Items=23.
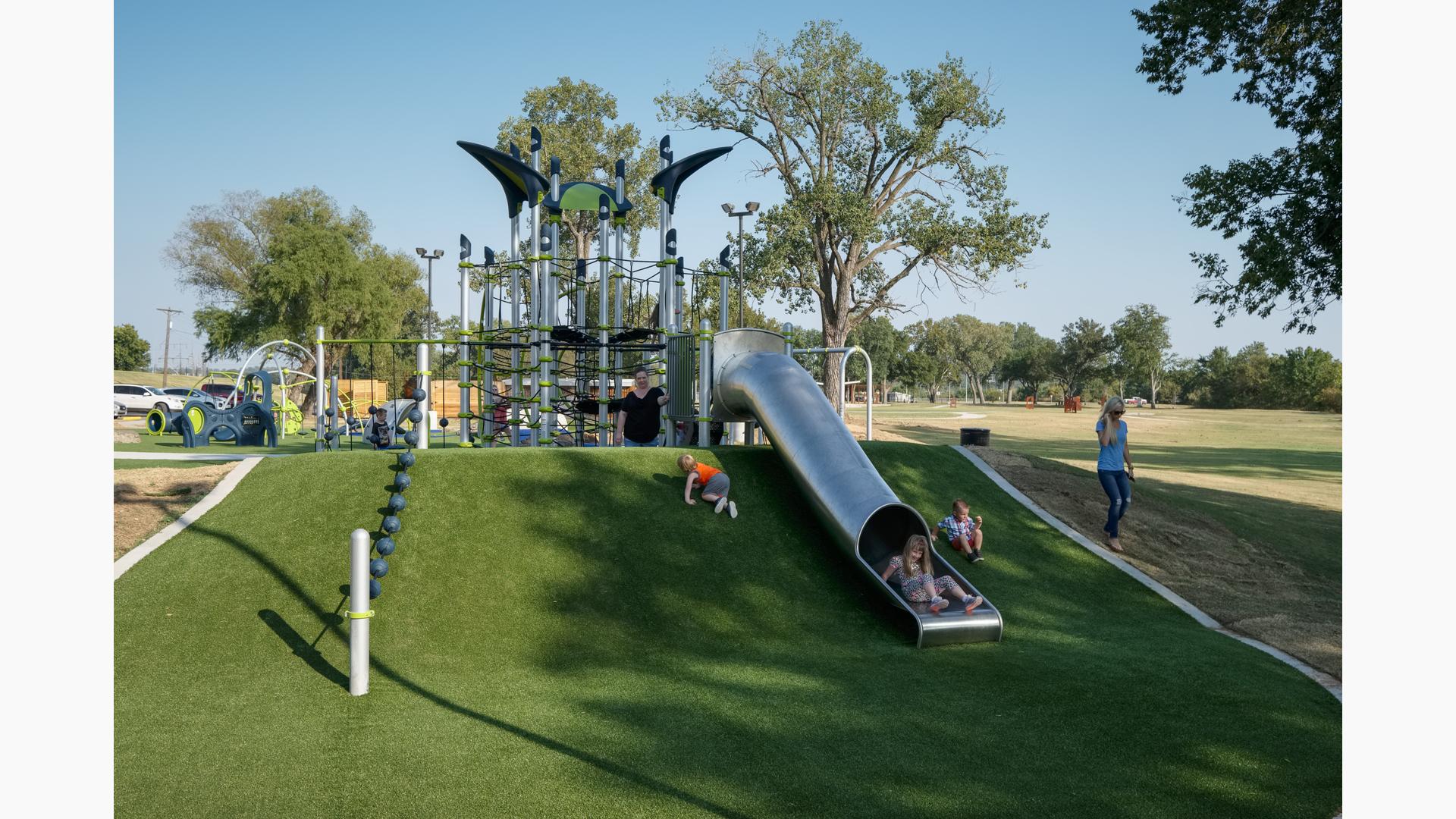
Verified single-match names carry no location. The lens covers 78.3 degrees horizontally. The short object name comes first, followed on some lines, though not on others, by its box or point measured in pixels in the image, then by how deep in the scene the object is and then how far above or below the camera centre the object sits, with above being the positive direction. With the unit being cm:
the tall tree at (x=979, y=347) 11038 +729
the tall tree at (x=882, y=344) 9150 +632
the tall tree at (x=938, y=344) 10638 +746
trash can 1822 -66
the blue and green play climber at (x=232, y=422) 1914 -40
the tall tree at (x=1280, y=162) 1560 +435
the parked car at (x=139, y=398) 4056 +25
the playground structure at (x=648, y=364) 1011 +48
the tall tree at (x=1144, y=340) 8794 +648
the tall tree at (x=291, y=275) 4175 +636
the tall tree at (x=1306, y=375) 7212 +256
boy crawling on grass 1052 -96
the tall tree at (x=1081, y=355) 9138 +527
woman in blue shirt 1170 -74
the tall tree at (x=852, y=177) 3100 +817
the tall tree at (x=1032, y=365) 9794 +462
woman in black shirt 1277 -19
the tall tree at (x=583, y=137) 3731 +1136
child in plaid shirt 1085 -154
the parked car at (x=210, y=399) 2192 +13
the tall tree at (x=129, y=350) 7338 +456
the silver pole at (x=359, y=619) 666 -162
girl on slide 893 -177
